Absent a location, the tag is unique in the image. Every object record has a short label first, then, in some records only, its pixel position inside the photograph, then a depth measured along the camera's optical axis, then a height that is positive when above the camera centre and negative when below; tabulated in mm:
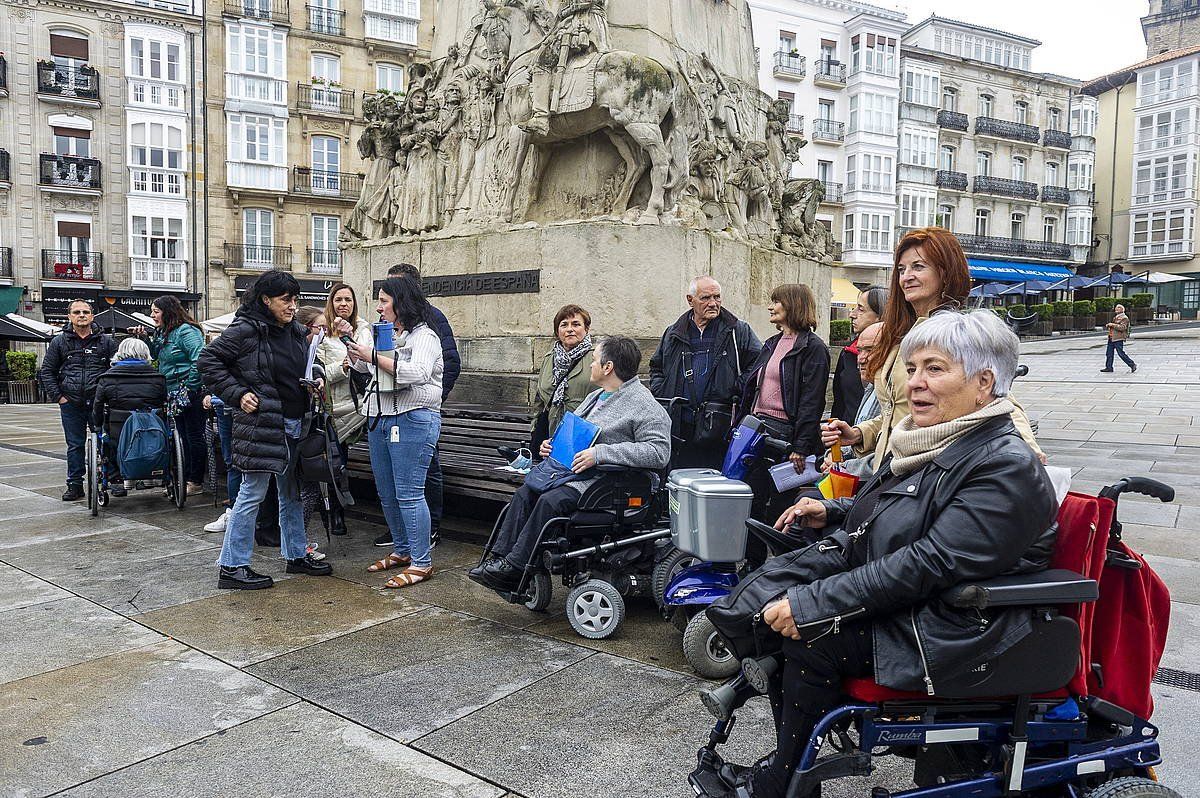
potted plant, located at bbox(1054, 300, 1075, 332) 36031 +947
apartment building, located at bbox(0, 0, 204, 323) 34188 +7148
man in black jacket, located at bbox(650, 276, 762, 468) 5438 -220
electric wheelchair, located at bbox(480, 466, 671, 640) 4297 -1090
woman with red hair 3268 +177
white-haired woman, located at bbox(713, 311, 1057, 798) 2186 -541
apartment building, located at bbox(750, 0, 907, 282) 48062 +13000
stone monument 8195 +1678
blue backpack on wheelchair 7324 -975
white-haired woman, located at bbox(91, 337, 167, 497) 7535 -531
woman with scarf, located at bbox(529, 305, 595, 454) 5434 -236
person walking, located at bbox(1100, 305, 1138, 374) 21500 +140
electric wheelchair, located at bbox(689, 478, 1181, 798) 2211 -956
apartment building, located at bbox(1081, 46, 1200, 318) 54281 +11072
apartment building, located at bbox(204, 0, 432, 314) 36906 +8974
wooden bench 5922 -886
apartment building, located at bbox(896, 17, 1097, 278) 50625 +11425
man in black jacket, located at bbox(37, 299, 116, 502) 8141 -386
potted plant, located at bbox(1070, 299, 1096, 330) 36469 +1055
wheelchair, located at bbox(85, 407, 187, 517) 7273 -1195
